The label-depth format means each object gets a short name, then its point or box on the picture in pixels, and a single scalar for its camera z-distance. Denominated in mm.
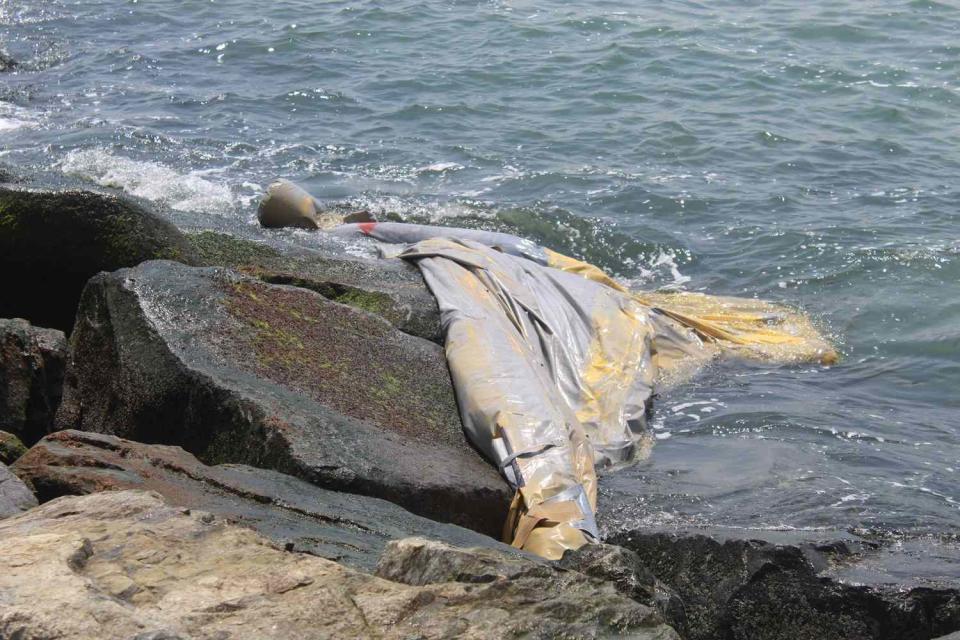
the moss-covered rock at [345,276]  13102
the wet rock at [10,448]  9031
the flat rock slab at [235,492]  7633
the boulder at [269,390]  9500
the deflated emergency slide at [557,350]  10961
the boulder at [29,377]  10766
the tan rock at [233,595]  5281
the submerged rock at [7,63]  32094
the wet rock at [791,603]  8617
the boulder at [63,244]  12141
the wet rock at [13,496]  7223
